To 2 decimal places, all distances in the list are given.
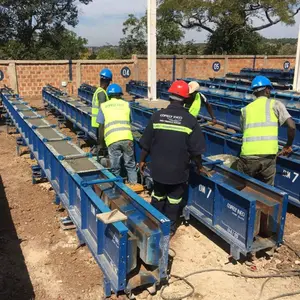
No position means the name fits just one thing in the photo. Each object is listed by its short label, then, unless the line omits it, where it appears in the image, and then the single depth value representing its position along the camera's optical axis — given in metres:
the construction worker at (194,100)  6.21
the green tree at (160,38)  28.55
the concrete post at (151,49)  12.30
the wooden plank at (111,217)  3.52
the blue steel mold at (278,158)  5.64
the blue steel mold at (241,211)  4.29
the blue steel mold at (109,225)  3.58
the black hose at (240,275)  4.13
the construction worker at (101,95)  6.62
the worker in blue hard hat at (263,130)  4.84
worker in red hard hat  4.29
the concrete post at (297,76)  13.88
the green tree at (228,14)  27.15
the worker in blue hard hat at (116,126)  5.93
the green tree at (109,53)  31.69
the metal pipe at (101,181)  4.42
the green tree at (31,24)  26.70
